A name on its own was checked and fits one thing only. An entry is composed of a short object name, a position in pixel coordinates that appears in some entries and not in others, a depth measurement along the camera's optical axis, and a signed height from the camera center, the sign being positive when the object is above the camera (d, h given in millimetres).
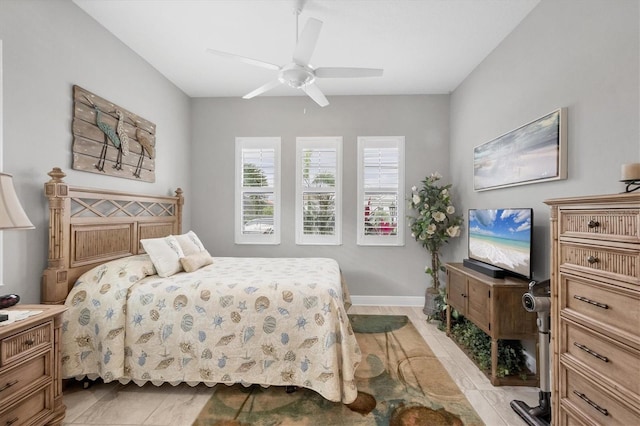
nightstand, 1415 -848
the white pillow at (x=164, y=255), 2432 -359
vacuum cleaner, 1791 -910
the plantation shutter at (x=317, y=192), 4152 +355
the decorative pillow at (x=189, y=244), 2843 -307
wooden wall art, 2367 +719
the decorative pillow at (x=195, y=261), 2603 -442
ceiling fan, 2113 +1163
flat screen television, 2221 -183
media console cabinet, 2195 -780
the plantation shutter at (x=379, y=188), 4102 +415
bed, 2025 -829
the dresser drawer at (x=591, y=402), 1154 -829
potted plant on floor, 3557 -77
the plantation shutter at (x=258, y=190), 4191 +382
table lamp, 1354 +18
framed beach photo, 2049 +542
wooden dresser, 1125 -413
